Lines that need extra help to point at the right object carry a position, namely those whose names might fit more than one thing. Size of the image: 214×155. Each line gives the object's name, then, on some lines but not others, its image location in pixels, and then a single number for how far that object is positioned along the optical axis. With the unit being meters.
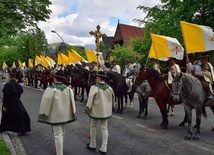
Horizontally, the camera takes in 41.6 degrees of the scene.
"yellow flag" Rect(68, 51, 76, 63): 20.55
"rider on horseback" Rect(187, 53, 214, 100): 8.24
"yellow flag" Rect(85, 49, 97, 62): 17.18
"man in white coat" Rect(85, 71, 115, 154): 6.54
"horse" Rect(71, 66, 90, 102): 15.88
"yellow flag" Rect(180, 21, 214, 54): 8.81
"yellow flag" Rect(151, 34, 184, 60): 10.43
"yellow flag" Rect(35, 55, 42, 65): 28.26
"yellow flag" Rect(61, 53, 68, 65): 23.05
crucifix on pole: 15.07
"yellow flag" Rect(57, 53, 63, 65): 23.42
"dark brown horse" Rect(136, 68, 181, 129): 9.43
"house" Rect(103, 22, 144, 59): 43.09
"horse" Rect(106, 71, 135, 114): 12.30
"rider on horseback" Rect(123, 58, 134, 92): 12.62
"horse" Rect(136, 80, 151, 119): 11.29
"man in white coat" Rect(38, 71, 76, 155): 5.90
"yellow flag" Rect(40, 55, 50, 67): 25.77
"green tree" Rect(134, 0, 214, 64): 20.94
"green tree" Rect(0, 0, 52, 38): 9.92
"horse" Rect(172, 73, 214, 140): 7.83
